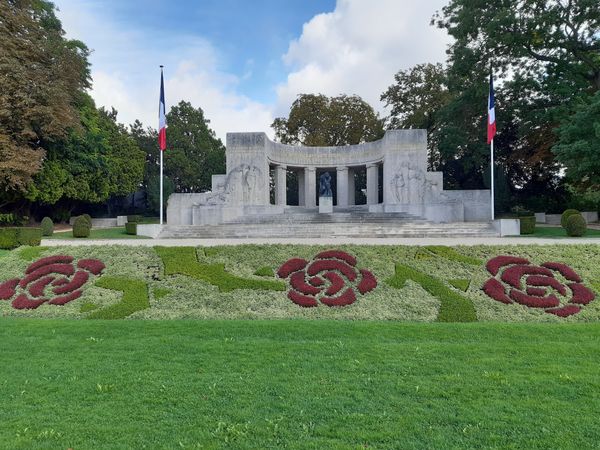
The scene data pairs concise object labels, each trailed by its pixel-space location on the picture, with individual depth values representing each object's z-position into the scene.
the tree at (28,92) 22.84
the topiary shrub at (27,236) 16.73
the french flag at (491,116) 20.41
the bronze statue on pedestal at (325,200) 27.97
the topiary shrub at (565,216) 20.90
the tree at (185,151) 42.38
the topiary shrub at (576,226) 18.61
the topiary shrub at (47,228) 24.80
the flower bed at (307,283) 8.45
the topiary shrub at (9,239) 16.62
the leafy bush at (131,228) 23.84
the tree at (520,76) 24.61
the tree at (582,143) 18.83
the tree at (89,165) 27.80
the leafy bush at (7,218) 26.12
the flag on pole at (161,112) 20.77
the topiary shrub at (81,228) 22.89
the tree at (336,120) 40.12
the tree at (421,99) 36.88
